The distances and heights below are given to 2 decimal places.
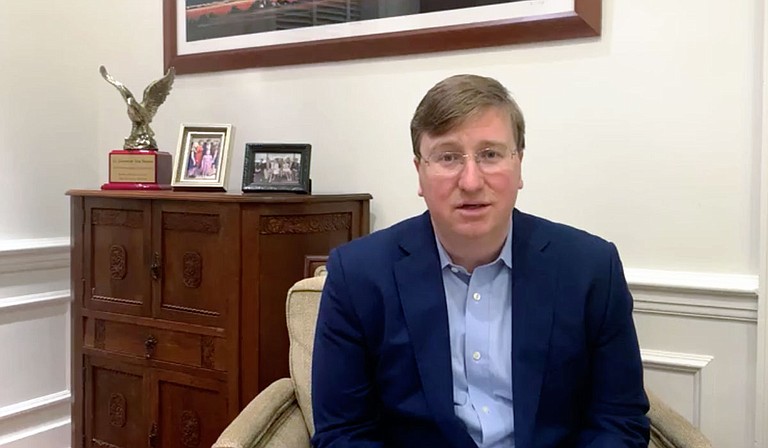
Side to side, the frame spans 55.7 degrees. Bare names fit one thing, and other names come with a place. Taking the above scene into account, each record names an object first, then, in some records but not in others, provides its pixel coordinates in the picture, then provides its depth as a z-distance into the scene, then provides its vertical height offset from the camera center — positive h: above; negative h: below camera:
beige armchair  1.49 -0.46
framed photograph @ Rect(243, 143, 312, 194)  2.20 +0.11
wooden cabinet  2.01 -0.29
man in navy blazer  1.34 -0.23
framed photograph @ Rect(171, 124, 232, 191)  2.26 +0.15
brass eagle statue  2.45 +0.31
